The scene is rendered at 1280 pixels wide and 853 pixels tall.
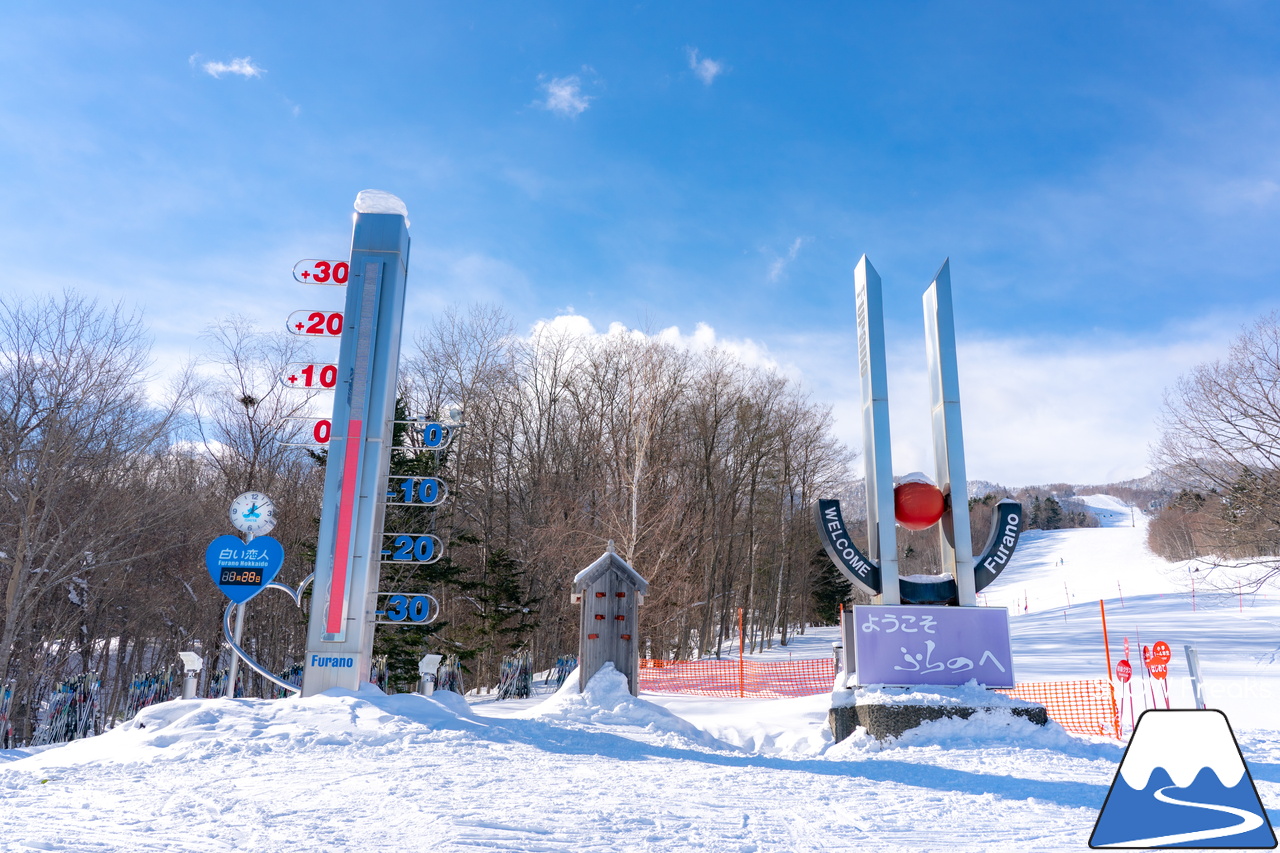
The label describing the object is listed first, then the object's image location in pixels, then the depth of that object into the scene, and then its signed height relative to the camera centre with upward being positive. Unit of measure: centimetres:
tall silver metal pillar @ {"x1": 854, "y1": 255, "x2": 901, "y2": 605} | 1000 +235
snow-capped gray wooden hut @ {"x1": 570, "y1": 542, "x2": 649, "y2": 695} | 1192 -10
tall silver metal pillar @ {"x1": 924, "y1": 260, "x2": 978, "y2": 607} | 998 +240
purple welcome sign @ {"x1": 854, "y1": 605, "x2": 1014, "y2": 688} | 955 -36
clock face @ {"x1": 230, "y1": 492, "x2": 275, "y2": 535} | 985 +107
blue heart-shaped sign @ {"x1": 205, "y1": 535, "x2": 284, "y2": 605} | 928 +42
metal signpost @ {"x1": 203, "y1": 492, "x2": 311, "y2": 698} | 927 +38
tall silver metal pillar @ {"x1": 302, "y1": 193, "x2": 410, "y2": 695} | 923 +170
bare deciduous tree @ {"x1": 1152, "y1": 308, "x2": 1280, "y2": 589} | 1847 +347
